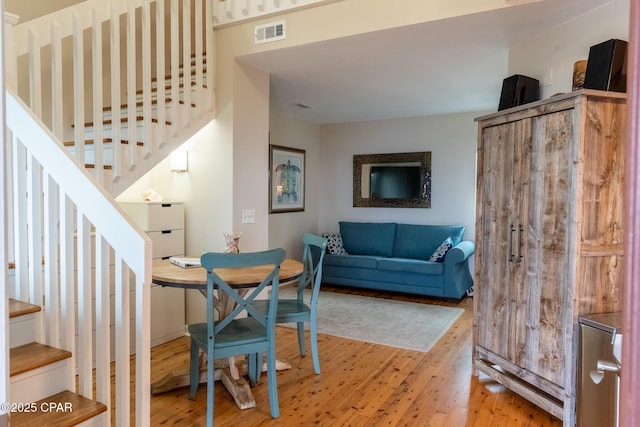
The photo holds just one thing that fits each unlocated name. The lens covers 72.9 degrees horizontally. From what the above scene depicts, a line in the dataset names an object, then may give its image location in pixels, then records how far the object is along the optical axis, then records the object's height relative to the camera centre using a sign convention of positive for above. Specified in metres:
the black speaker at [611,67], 2.29 +0.72
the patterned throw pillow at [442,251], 5.21 -0.61
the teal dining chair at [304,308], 2.98 -0.77
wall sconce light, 3.83 +0.34
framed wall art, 5.77 +0.29
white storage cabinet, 3.50 -0.40
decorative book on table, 2.89 -0.43
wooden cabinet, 2.26 -0.19
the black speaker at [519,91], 2.93 +0.75
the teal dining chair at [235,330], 2.28 -0.77
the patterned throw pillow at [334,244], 6.02 -0.62
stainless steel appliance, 2.07 -0.86
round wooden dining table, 2.44 -0.47
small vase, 3.10 -0.31
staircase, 1.67 -0.24
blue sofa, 5.14 -0.76
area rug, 3.89 -1.23
